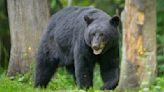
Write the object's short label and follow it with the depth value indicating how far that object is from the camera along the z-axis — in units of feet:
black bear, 65.21
